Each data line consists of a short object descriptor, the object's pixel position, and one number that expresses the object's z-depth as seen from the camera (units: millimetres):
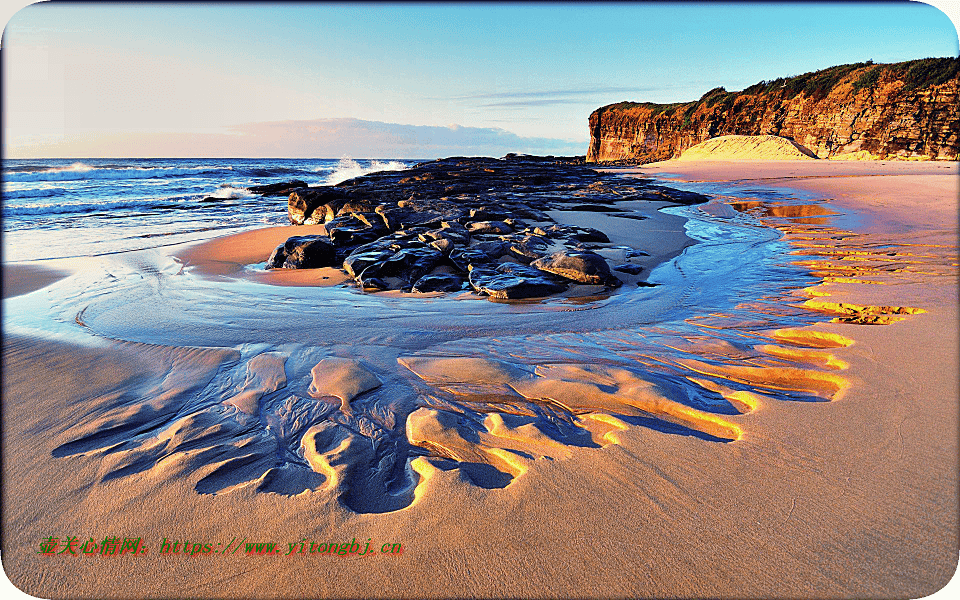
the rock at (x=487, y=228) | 7914
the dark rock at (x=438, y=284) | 5082
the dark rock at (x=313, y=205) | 10781
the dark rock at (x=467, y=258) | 5762
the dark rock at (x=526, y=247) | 6234
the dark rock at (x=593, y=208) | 11306
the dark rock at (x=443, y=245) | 6176
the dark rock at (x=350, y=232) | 7023
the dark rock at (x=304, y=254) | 6340
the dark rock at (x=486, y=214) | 9008
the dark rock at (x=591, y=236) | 7367
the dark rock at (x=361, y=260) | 5688
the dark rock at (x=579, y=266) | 5075
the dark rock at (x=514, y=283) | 4719
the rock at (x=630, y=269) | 5648
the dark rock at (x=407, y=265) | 5438
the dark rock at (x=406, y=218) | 8078
